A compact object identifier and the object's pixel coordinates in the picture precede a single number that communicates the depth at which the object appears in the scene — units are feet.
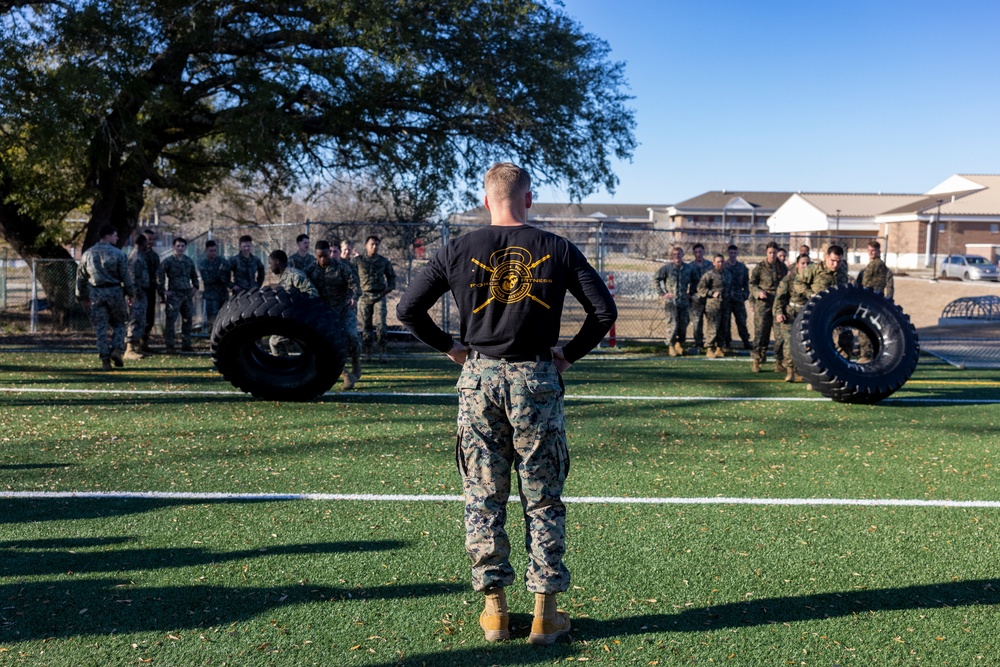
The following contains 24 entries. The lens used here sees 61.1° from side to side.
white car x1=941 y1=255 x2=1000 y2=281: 143.64
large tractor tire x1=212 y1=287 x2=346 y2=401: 31.12
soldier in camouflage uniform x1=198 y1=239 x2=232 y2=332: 49.42
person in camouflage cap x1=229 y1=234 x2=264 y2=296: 48.67
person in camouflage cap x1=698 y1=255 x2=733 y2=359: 49.52
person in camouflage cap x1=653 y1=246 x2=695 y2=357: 50.06
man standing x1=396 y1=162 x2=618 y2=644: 11.78
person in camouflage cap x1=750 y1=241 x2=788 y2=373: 42.73
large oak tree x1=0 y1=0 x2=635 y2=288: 48.42
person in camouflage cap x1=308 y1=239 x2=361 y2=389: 37.04
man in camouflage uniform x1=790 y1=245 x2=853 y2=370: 38.17
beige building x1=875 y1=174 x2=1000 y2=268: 197.16
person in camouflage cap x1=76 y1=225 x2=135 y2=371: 38.91
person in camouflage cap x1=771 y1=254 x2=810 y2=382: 38.58
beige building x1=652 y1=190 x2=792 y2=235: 308.60
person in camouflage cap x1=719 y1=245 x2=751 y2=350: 50.47
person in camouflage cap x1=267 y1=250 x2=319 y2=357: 34.06
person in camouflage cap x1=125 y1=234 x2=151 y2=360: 44.31
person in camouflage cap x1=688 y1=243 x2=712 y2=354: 50.75
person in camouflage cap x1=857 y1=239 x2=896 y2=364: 45.27
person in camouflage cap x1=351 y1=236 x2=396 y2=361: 44.32
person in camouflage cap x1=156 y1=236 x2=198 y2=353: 47.91
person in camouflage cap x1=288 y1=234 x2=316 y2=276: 42.68
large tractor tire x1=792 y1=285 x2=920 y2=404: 32.30
